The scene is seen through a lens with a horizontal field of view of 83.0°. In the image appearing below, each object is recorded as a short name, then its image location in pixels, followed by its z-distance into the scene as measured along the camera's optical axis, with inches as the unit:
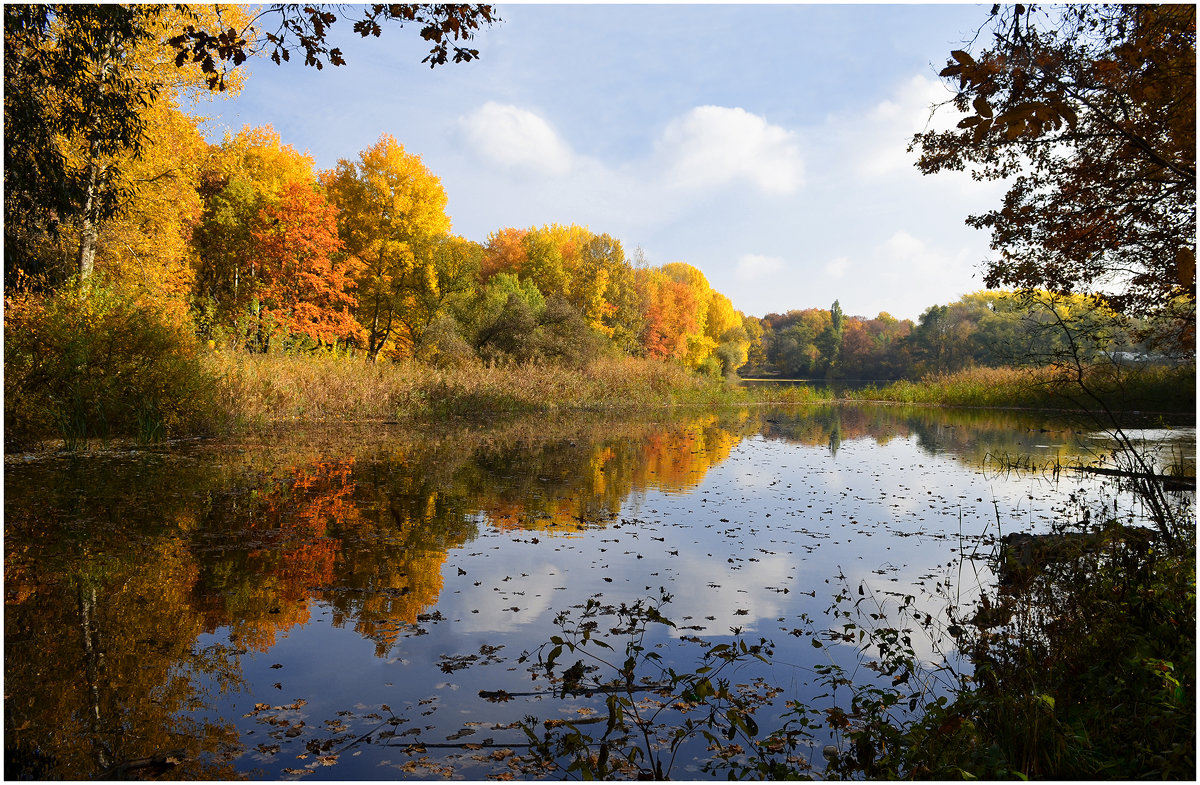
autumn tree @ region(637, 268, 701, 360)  2331.4
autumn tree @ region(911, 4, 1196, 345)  158.2
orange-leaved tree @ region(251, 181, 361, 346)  1145.4
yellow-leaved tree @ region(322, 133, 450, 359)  1331.2
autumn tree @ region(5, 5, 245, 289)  383.6
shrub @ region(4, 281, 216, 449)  479.2
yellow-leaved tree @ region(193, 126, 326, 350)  1182.3
